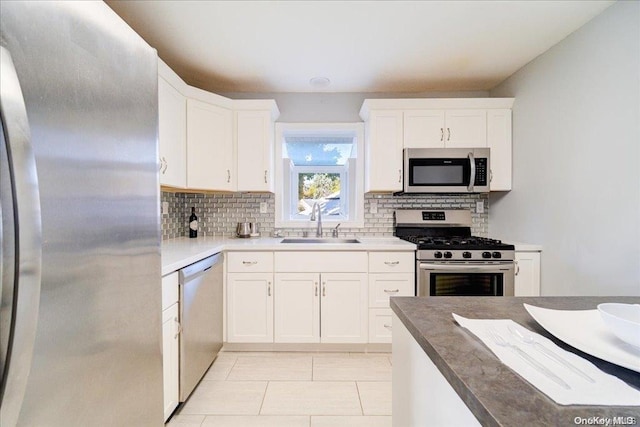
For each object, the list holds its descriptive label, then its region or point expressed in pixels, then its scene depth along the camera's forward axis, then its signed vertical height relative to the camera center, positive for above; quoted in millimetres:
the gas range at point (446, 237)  2334 -256
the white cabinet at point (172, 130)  2012 +601
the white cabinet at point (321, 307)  2430 -807
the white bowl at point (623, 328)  571 -234
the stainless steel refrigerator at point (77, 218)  523 -20
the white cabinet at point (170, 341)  1504 -706
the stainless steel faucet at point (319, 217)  2992 -70
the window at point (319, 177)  3066 +361
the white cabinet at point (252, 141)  2695 +641
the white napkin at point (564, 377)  455 -295
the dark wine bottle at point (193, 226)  2904 -159
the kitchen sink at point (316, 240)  2830 -296
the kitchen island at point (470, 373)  433 -309
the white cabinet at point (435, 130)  2689 +750
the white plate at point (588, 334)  575 -285
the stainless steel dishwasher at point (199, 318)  1702 -724
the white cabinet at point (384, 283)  2422 -604
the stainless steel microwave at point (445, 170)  2668 +376
